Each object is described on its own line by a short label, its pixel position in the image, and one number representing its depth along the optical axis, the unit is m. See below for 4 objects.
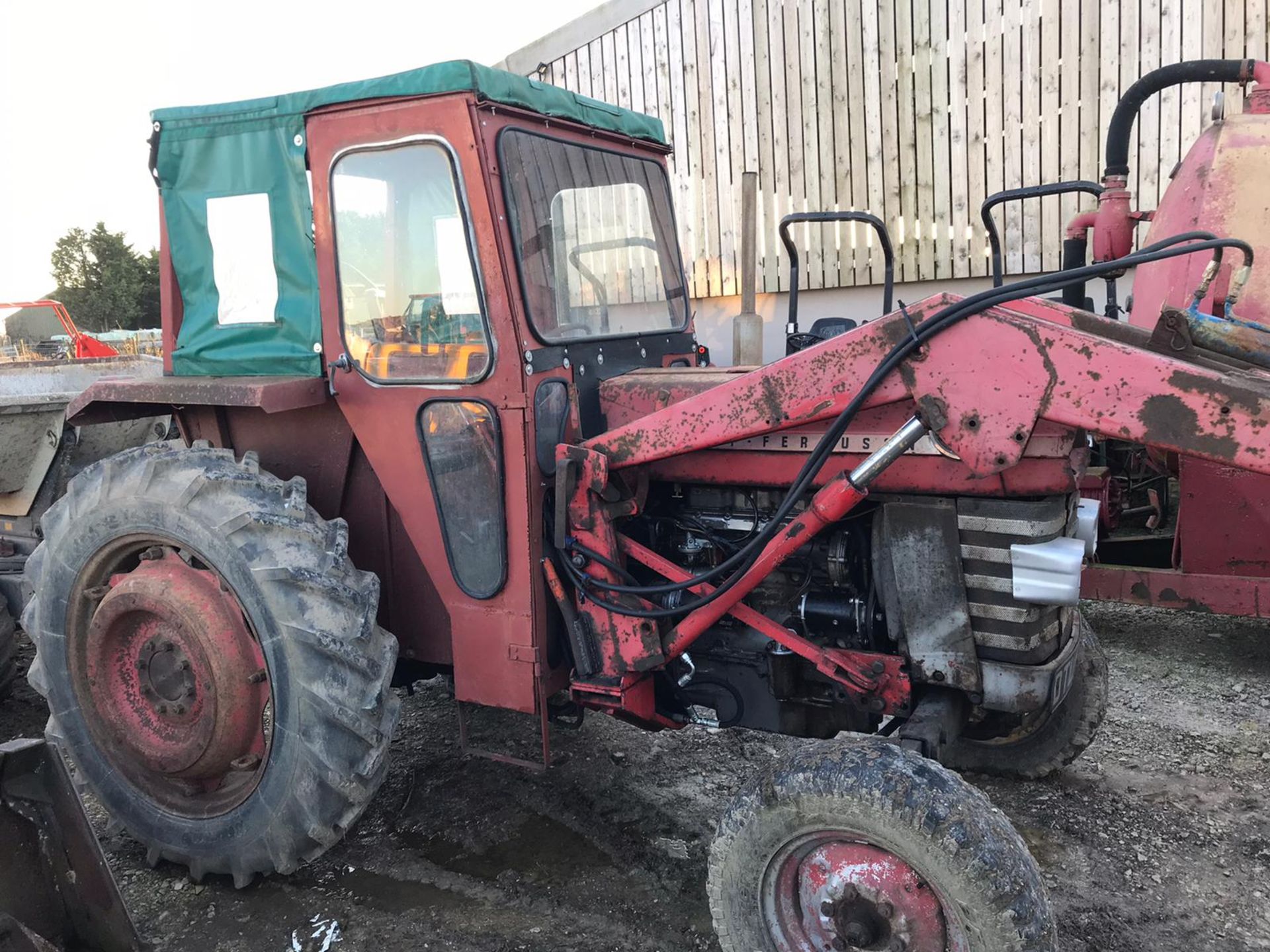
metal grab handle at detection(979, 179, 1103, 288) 4.90
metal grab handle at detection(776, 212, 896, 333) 4.60
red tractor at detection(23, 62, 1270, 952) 2.45
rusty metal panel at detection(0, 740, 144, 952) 2.62
